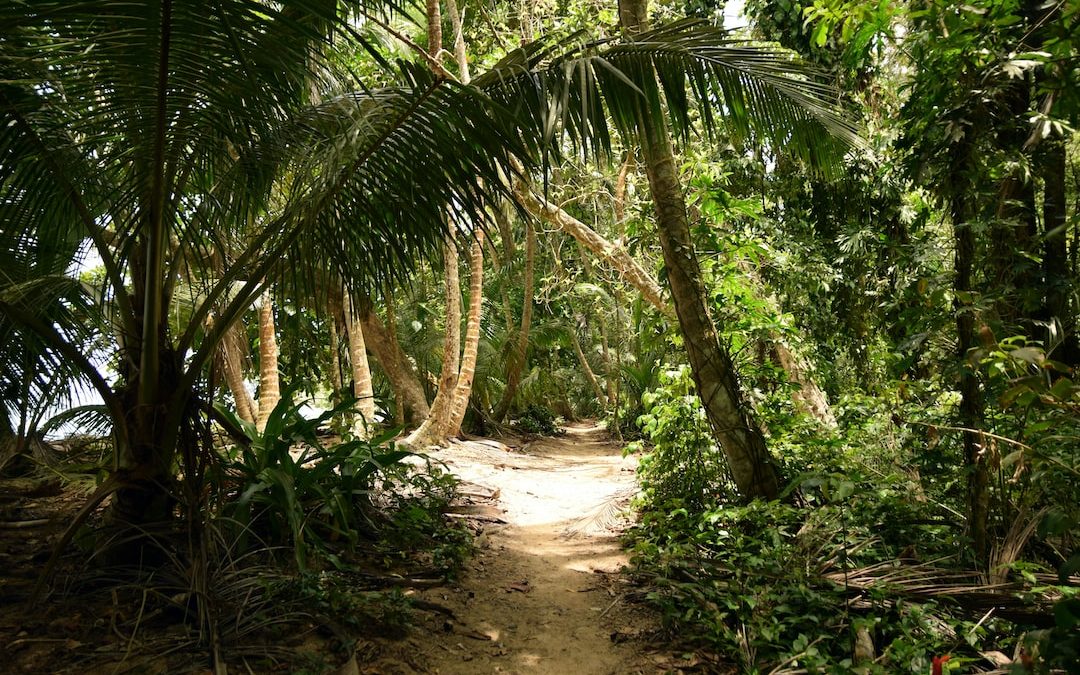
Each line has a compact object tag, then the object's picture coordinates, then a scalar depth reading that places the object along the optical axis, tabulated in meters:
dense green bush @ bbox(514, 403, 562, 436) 15.81
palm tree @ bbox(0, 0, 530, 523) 2.95
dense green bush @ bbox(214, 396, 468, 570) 3.97
